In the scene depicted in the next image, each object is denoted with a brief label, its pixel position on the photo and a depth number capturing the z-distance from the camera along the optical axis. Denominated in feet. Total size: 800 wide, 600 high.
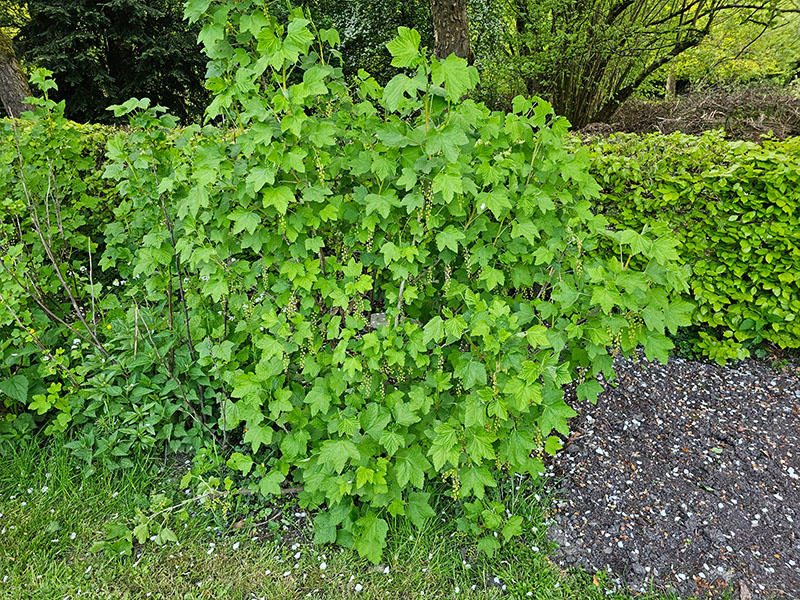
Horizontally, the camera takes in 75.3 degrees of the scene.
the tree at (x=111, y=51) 27.91
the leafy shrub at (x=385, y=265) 5.70
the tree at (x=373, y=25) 31.12
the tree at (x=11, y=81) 19.76
